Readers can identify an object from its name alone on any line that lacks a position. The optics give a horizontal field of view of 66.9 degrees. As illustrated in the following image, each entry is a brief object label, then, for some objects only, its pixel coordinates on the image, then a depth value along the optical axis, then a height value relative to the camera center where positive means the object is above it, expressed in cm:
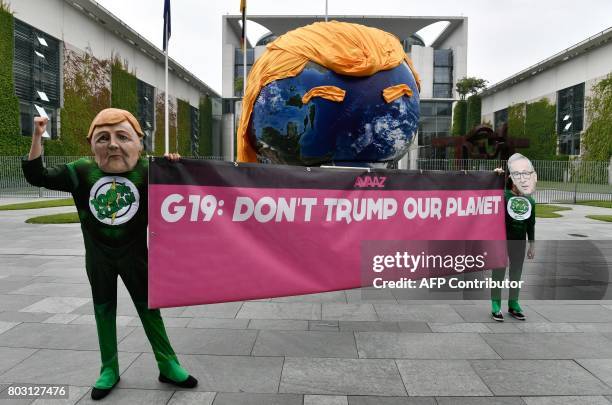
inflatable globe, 481 +56
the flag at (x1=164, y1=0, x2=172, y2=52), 1708 +559
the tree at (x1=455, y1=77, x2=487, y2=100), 5116 +989
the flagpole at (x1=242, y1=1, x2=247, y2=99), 1833 +602
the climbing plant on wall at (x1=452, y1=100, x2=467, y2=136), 5272 +645
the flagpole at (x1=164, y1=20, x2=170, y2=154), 1712 +471
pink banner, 348 -44
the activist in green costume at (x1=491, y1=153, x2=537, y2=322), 507 -61
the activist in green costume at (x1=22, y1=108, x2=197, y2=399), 322 -35
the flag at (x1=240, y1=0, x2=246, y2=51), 1830 +625
